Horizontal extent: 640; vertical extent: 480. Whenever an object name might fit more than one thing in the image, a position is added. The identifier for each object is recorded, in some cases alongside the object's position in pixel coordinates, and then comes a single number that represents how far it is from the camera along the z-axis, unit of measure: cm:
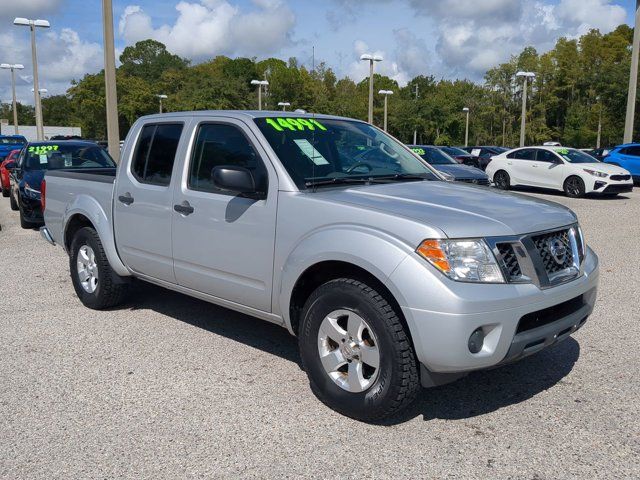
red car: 1782
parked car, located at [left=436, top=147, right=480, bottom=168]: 2509
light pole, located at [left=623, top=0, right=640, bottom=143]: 2583
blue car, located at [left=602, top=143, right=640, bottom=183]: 2255
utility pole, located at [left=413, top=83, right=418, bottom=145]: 6396
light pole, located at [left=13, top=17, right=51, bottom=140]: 2464
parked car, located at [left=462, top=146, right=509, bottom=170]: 2830
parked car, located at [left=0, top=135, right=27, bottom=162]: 2593
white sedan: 1831
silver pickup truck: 340
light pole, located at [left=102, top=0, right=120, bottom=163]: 1314
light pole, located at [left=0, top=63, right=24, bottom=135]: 4128
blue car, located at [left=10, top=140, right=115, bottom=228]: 1173
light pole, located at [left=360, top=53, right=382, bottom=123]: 2989
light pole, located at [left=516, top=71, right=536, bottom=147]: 3555
